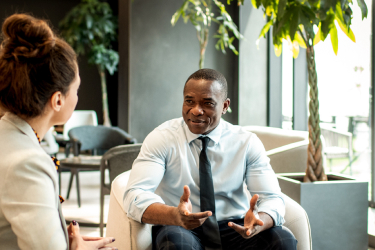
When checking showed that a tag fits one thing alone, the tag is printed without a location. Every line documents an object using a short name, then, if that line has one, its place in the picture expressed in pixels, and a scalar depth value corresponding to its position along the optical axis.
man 1.54
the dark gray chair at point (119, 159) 2.73
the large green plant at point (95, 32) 6.60
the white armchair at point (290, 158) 2.80
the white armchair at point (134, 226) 1.48
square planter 2.10
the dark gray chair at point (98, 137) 4.03
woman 0.87
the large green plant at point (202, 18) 3.72
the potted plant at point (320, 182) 2.03
